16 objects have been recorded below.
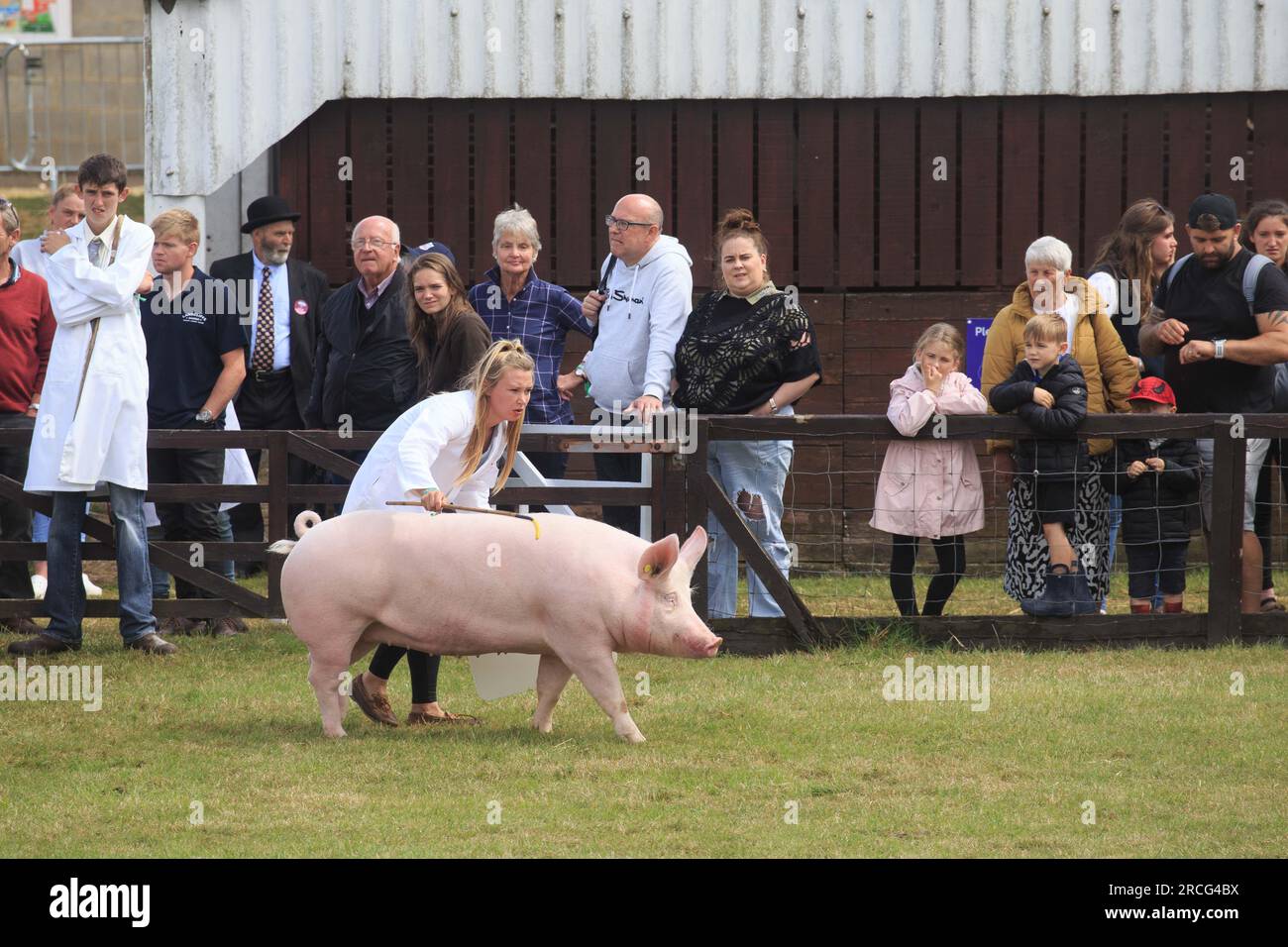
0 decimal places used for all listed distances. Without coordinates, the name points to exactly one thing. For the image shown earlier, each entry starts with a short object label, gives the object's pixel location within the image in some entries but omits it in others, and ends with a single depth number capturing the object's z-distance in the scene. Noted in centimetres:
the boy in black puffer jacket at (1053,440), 908
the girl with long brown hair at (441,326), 858
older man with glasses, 992
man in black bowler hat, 1080
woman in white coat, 708
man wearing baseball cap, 945
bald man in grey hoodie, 964
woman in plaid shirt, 998
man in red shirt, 991
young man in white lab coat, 896
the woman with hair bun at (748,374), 938
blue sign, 1258
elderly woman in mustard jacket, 930
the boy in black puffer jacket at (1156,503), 954
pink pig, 716
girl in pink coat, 931
